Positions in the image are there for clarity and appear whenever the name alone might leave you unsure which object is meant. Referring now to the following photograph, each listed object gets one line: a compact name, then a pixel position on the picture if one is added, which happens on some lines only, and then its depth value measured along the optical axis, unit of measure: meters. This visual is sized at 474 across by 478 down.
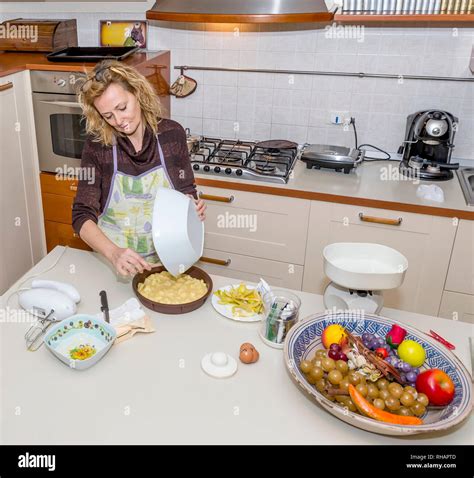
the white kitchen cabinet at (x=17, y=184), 2.52
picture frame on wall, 2.86
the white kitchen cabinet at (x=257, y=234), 2.46
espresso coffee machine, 2.46
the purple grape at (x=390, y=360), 1.21
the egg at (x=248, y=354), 1.28
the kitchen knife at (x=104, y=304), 1.41
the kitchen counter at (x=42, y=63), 2.53
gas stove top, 2.46
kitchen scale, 1.35
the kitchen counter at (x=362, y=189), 2.26
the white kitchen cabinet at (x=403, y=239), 2.30
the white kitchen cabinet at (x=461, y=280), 2.25
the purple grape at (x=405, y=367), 1.19
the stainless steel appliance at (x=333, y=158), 2.53
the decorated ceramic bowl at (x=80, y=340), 1.23
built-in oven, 2.58
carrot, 1.08
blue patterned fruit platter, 1.09
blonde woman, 1.60
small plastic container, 1.34
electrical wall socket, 2.76
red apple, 1.14
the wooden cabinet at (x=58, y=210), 2.80
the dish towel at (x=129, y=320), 1.35
